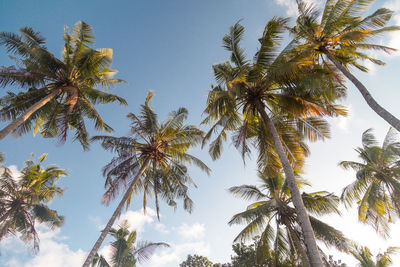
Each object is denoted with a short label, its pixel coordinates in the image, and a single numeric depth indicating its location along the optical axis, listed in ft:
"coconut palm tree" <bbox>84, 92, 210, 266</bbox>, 38.24
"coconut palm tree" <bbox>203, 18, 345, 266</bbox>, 26.55
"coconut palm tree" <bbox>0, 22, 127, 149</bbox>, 31.63
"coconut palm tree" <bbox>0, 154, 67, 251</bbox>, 44.42
